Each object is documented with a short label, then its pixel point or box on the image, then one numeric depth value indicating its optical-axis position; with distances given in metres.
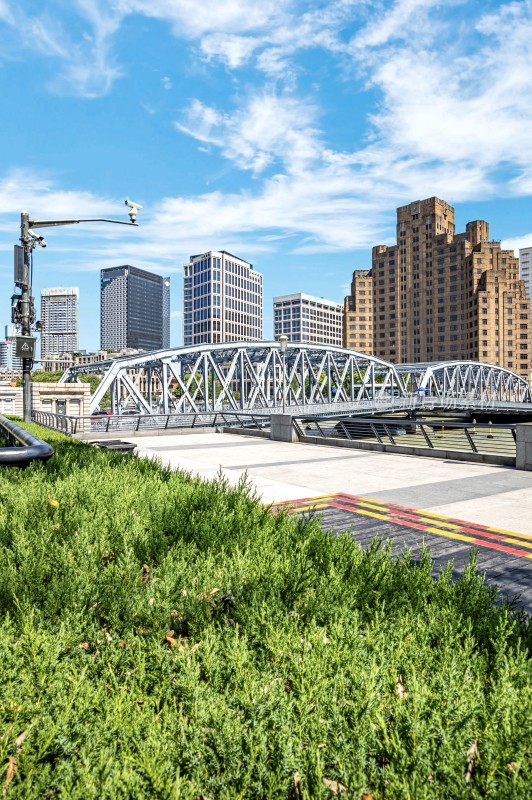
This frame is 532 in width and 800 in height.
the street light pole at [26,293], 16.48
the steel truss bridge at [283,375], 47.94
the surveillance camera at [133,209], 17.03
